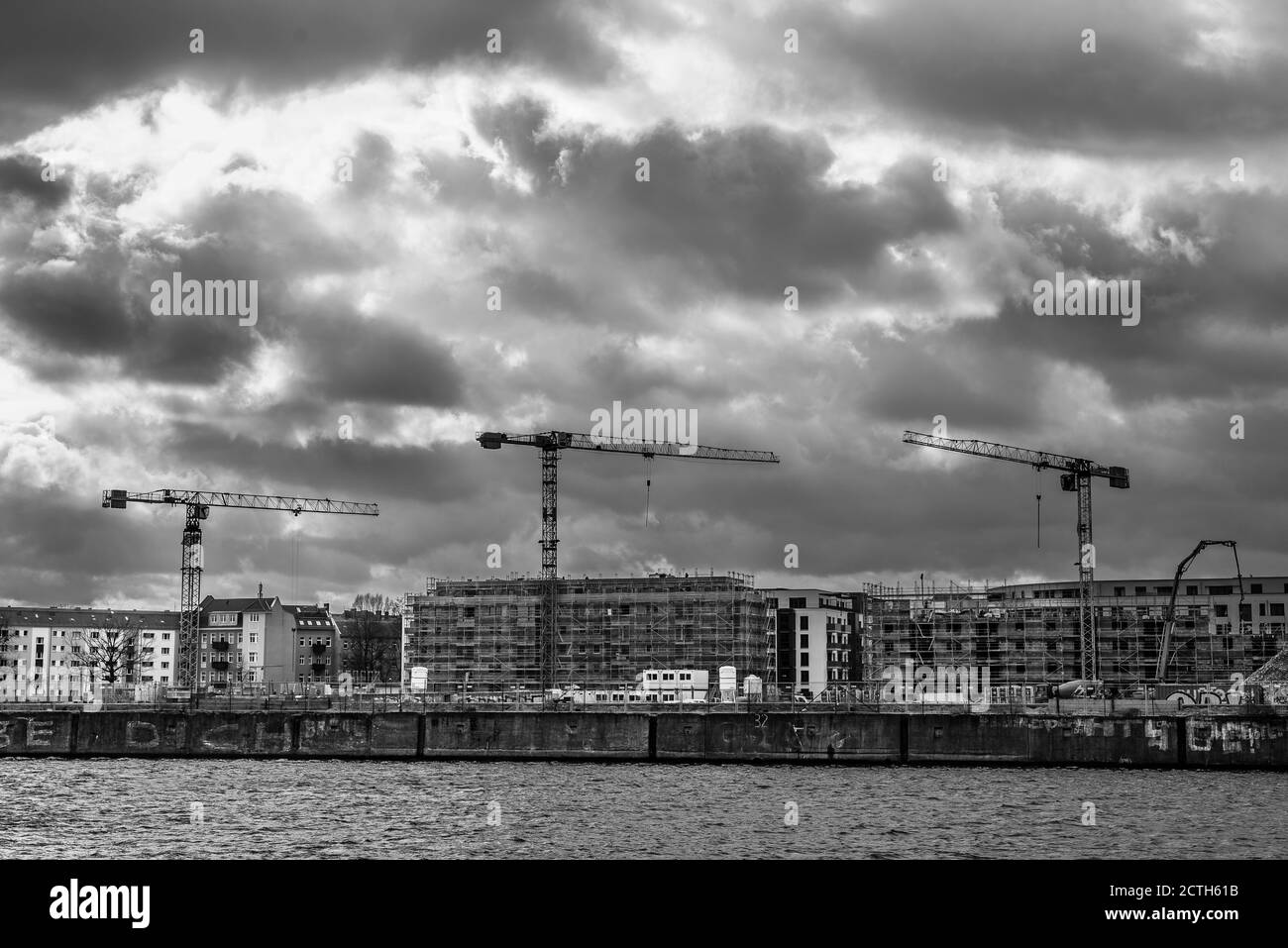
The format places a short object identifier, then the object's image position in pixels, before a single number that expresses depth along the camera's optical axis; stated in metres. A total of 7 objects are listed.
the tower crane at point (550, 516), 162.38
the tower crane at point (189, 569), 168.62
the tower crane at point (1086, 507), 154.50
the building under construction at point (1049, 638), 157.75
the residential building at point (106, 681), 126.61
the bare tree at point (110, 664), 178.38
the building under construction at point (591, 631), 160.25
